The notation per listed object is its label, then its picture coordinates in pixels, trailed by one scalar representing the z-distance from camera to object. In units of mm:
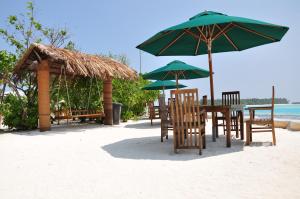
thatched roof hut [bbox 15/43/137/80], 8859
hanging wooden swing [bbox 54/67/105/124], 9707
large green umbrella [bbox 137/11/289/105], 4805
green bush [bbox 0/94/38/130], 9492
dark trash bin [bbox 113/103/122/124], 11297
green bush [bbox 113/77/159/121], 14562
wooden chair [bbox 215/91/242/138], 6488
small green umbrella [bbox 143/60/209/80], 8408
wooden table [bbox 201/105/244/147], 5051
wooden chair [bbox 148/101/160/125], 10961
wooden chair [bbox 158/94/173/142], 5945
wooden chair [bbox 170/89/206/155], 4559
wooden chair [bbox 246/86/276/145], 5074
